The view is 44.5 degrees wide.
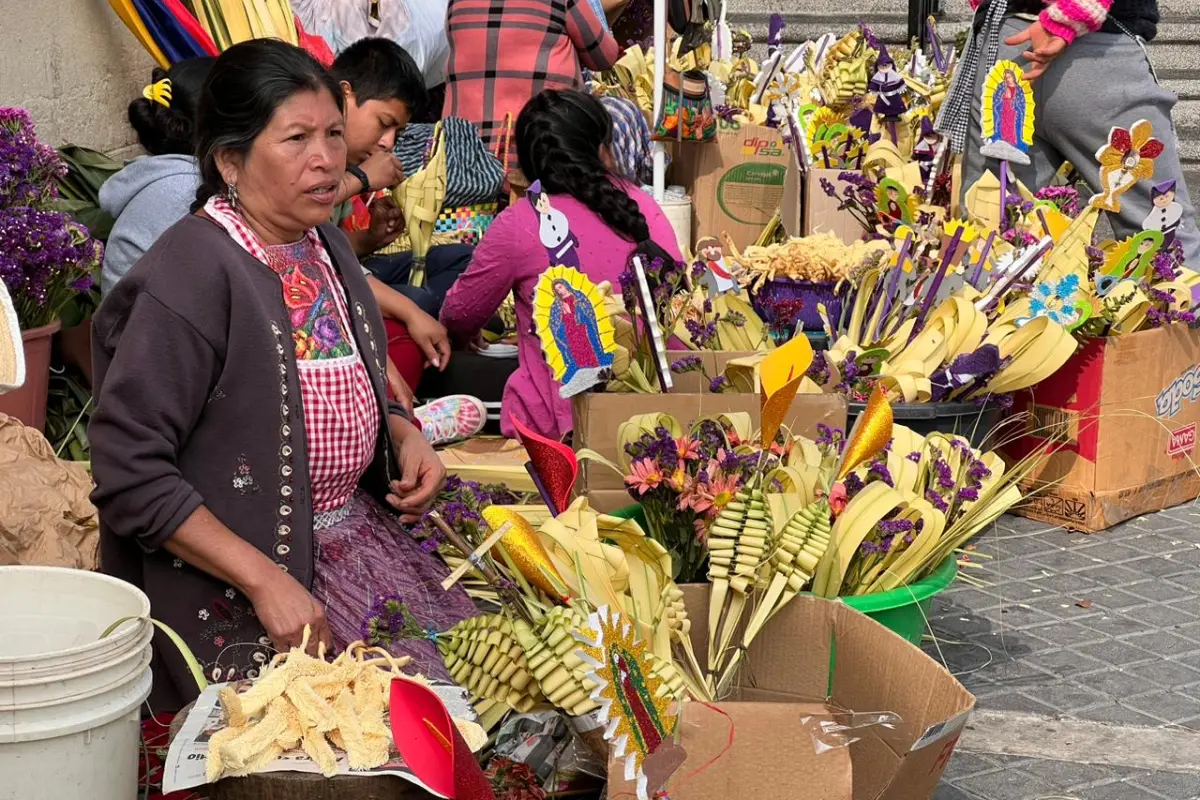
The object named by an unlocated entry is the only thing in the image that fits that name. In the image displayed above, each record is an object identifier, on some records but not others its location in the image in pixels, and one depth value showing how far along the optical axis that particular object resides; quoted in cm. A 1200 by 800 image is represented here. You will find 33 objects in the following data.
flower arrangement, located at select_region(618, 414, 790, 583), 261
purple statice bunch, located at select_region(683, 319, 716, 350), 371
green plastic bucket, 263
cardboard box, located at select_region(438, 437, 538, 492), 411
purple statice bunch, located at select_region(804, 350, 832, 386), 343
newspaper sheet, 182
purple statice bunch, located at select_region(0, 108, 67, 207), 334
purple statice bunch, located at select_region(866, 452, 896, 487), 285
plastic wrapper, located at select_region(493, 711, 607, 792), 237
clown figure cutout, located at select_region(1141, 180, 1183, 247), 447
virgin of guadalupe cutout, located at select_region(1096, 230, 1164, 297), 438
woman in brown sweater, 239
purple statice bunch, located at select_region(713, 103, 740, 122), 635
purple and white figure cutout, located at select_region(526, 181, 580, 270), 397
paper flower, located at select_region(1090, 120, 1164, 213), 436
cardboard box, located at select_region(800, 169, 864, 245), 568
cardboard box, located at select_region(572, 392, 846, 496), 312
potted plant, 331
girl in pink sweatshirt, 397
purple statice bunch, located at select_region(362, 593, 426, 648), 252
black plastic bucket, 374
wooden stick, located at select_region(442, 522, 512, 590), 213
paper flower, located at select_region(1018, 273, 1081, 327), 412
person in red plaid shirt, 588
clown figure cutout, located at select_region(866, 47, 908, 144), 609
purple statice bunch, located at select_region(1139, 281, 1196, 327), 438
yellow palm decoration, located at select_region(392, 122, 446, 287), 475
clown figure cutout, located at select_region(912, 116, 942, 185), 529
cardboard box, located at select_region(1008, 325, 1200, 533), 429
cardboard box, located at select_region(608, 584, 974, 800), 200
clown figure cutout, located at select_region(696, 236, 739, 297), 386
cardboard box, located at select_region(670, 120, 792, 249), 636
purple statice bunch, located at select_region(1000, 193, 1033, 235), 450
